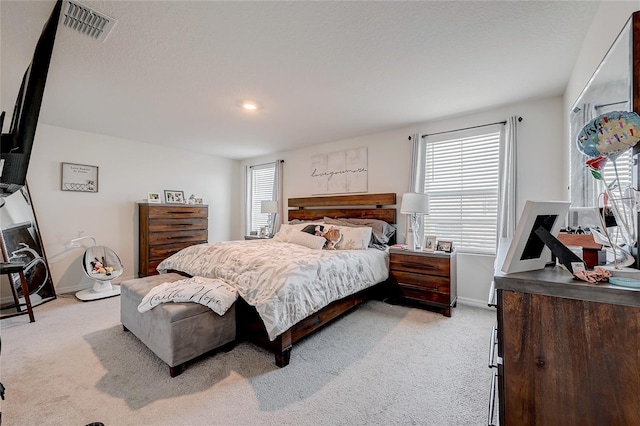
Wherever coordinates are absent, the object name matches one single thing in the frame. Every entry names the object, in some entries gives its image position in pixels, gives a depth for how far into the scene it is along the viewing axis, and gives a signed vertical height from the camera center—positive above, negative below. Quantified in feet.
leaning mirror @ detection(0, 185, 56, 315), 10.25 -1.72
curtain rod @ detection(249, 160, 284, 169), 17.37 +3.34
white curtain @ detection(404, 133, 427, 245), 12.03 +2.19
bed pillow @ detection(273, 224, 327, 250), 11.13 -1.13
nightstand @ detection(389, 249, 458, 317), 9.78 -2.45
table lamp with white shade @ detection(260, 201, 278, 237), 16.60 +0.19
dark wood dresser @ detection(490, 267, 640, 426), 2.47 -1.36
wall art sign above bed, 14.06 +2.26
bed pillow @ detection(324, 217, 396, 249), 12.02 -0.69
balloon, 3.03 +0.96
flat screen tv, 4.02 +1.22
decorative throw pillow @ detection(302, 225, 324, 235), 11.83 -0.75
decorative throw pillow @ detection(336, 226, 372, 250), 11.16 -1.07
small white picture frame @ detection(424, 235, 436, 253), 10.48 -1.18
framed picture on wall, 12.70 +1.58
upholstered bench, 6.17 -2.94
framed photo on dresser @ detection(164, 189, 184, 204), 15.99 +0.88
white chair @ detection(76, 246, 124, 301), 11.91 -2.75
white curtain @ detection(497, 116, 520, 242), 9.88 +1.15
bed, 6.60 -1.99
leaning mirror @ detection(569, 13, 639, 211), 3.83 +2.10
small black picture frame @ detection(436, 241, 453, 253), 10.19 -1.25
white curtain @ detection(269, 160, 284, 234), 17.22 +1.38
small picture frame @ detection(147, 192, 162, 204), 15.06 +0.73
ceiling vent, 5.33 +4.03
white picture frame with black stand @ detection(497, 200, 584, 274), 3.14 -0.27
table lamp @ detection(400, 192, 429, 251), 10.62 +0.31
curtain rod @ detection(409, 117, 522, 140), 10.30 +3.56
